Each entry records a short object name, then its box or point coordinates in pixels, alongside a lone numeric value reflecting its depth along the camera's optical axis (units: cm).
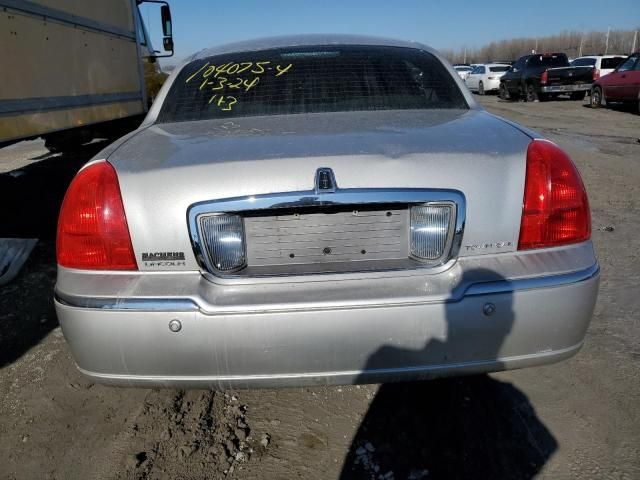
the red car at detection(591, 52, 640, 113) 1372
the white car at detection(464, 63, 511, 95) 2545
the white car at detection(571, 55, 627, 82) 2086
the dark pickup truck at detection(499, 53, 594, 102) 1892
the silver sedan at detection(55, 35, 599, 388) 167
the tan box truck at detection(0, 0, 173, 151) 370
